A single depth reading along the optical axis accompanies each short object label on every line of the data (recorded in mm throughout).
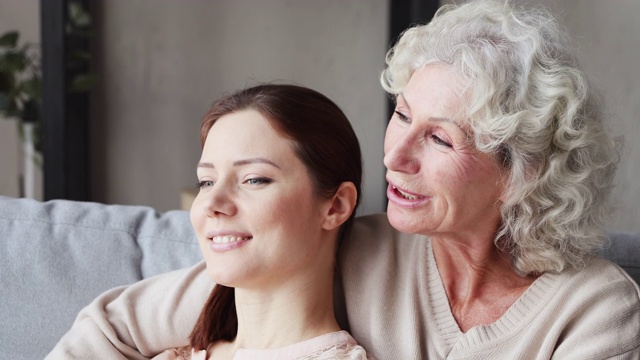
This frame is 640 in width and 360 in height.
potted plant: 2738
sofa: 1586
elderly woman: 1334
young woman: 1336
